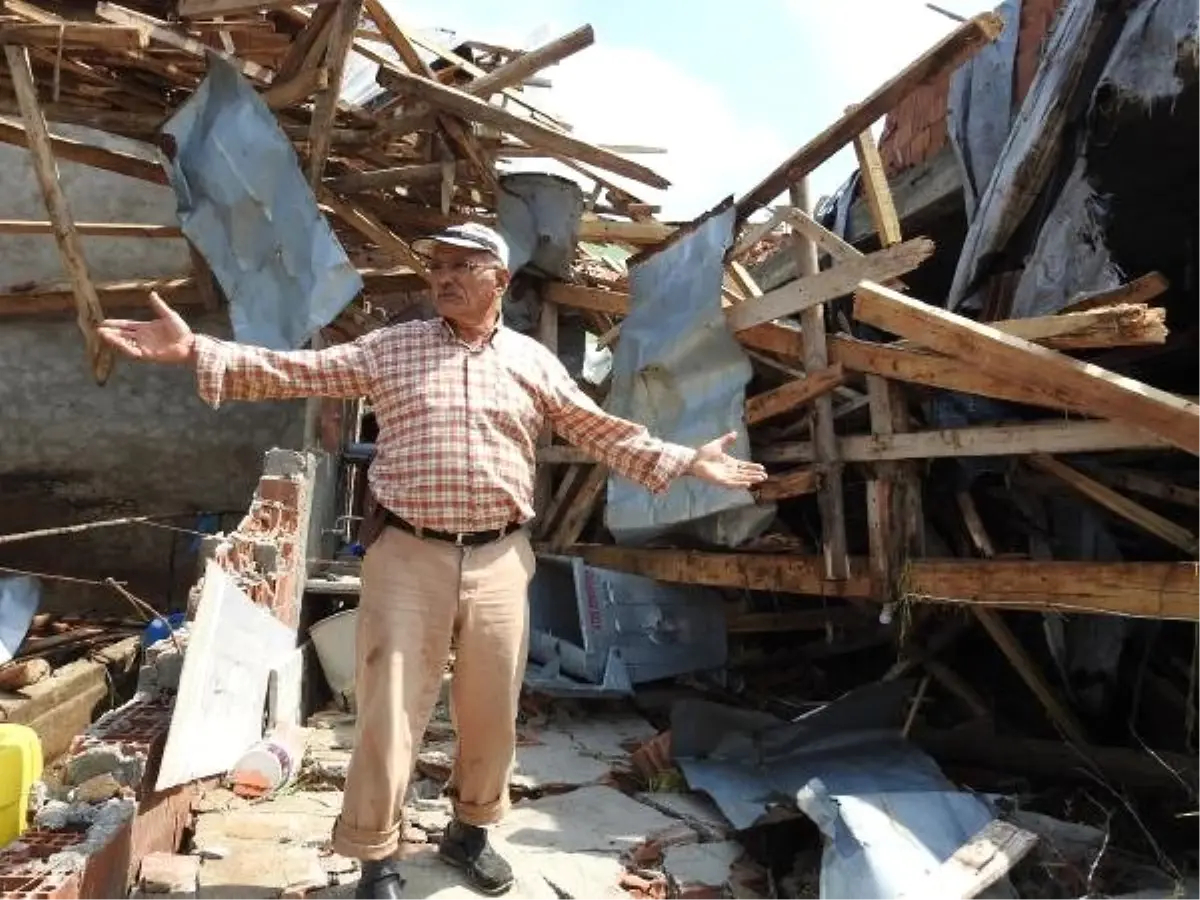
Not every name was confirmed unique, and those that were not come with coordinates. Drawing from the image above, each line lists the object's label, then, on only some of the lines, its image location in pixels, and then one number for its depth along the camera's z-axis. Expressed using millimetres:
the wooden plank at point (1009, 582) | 3896
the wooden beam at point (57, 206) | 5188
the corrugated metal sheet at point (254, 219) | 5641
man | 2992
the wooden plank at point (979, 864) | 3494
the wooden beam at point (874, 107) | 4344
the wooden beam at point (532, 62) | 5812
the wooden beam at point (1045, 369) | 3566
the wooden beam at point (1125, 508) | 4305
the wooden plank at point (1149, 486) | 4559
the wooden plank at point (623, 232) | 6359
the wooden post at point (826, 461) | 5016
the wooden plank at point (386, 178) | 6297
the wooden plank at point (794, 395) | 4938
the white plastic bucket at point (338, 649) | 6395
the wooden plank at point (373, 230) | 6492
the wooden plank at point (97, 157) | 6062
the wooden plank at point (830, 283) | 4324
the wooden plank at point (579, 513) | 6836
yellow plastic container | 3096
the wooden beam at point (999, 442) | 3908
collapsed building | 3850
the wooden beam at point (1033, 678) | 5570
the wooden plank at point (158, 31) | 5195
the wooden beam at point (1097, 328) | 3521
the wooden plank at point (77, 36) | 4957
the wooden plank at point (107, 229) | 7441
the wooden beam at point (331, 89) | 5152
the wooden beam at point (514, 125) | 5641
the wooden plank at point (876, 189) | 4926
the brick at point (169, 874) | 3307
